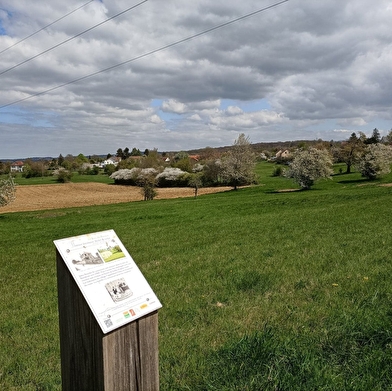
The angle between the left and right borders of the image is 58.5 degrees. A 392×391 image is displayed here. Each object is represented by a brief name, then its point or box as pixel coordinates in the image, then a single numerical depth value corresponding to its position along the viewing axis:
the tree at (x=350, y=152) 62.50
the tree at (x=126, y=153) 182.82
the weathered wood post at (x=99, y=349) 2.01
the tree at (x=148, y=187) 50.75
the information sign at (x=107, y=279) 2.00
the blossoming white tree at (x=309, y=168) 40.56
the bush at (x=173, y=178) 75.24
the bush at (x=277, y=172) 74.88
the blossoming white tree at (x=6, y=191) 33.01
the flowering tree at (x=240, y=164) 53.44
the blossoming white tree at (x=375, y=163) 44.34
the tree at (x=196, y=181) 49.28
